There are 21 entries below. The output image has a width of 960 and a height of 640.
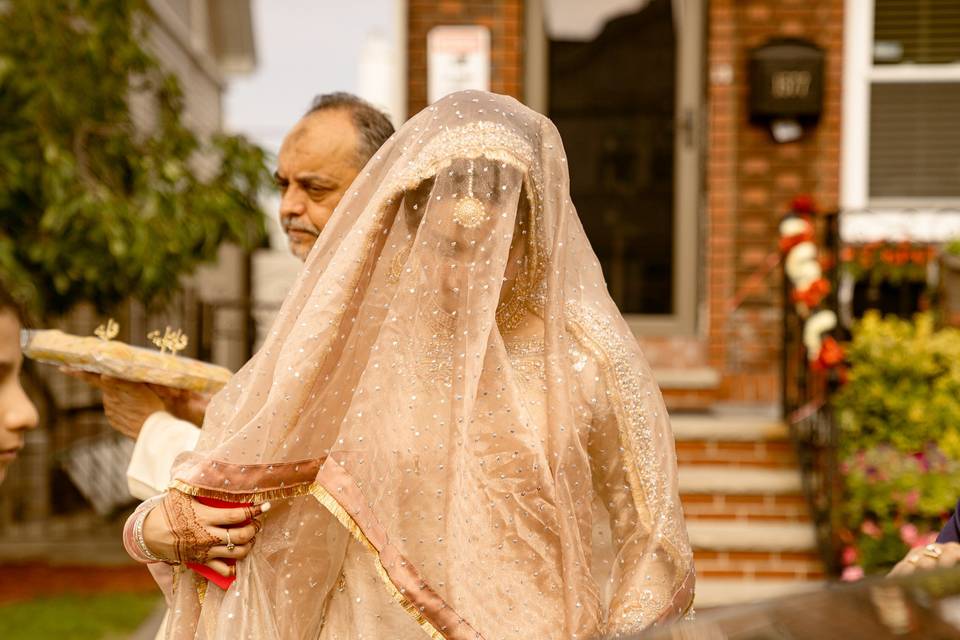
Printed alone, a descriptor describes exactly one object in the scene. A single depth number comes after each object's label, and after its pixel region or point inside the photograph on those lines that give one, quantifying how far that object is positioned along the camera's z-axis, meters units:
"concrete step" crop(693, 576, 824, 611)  5.20
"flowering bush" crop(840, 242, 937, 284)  5.98
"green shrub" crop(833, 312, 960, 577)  4.81
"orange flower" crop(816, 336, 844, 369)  5.10
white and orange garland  5.19
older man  2.25
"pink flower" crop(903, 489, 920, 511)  4.75
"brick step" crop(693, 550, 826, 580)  5.32
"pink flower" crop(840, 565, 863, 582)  4.74
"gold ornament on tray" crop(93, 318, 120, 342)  2.21
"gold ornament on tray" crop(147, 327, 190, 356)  2.25
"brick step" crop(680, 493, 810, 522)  5.52
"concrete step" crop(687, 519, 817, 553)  5.32
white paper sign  6.38
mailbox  6.22
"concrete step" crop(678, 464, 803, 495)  5.50
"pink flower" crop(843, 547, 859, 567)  4.93
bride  1.72
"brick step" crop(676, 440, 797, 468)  5.71
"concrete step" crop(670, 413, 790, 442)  5.67
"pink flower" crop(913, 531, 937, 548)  4.69
